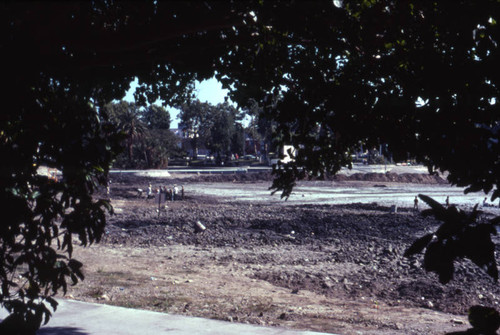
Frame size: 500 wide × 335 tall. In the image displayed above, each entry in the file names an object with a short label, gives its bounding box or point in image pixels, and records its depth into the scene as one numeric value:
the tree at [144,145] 68.88
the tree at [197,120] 97.38
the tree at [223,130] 93.75
